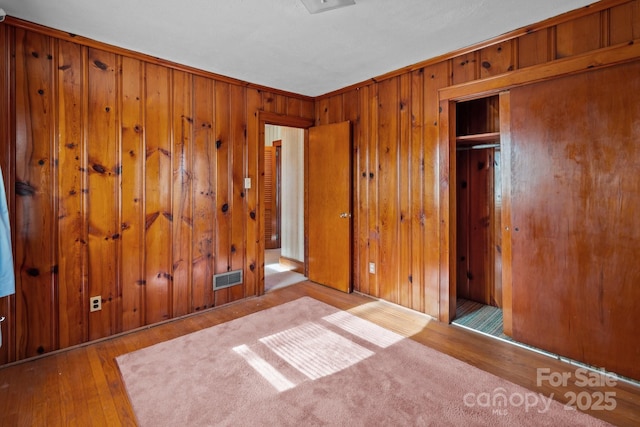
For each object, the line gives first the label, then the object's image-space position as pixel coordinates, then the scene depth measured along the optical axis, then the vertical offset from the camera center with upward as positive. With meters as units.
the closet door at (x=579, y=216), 2.01 -0.05
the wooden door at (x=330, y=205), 3.78 +0.08
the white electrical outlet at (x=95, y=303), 2.58 -0.74
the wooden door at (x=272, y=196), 6.29 +0.33
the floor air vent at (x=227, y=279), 3.34 -0.72
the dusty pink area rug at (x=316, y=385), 1.71 -1.10
